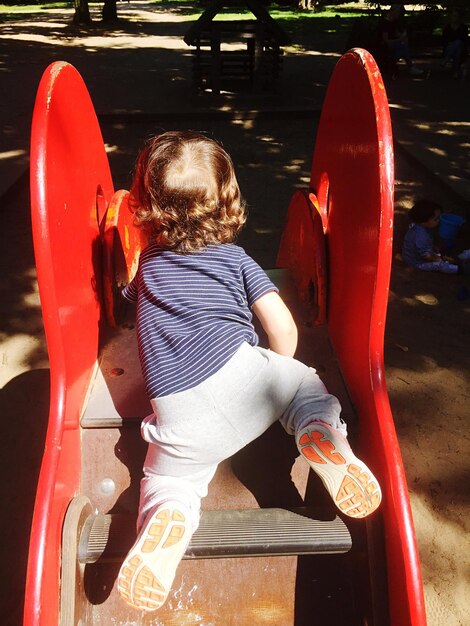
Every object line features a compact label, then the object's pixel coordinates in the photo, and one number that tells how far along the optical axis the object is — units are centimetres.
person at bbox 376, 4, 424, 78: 934
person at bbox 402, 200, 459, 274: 384
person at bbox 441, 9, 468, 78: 970
